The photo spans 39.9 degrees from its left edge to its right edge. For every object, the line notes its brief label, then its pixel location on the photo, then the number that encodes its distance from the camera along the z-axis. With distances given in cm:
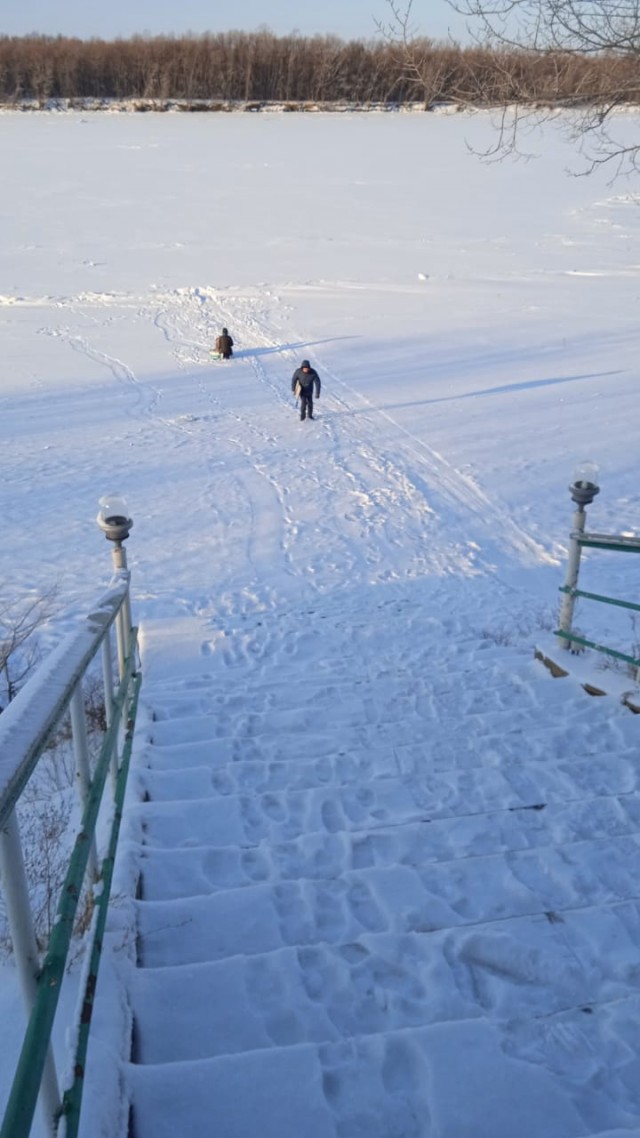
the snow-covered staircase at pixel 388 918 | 230
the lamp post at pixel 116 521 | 530
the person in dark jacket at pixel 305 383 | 1587
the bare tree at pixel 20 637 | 736
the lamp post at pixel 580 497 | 591
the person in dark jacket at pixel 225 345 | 1953
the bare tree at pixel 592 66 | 575
